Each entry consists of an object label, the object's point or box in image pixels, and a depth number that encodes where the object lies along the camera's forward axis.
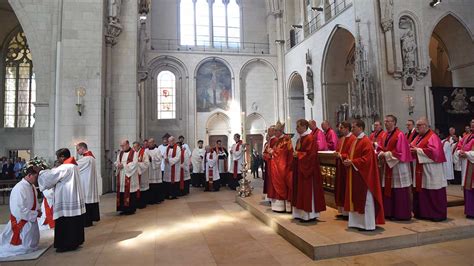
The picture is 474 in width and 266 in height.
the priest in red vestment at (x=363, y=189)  4.73
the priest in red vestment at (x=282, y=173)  6.08
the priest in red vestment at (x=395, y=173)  5.31
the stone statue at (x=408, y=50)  12.48
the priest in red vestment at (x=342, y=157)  5.16
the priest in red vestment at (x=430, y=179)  5.27
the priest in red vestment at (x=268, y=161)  6.54
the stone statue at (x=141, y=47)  13.80
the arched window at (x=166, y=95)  21.38
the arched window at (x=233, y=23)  23.32
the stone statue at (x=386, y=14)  12.30
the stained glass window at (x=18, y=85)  16.17
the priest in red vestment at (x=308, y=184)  5.20
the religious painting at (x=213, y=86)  21.75
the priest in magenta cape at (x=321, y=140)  7.68
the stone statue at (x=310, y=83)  17.72
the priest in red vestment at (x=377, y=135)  5.77
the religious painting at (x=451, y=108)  12.80
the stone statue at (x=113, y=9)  10.73
